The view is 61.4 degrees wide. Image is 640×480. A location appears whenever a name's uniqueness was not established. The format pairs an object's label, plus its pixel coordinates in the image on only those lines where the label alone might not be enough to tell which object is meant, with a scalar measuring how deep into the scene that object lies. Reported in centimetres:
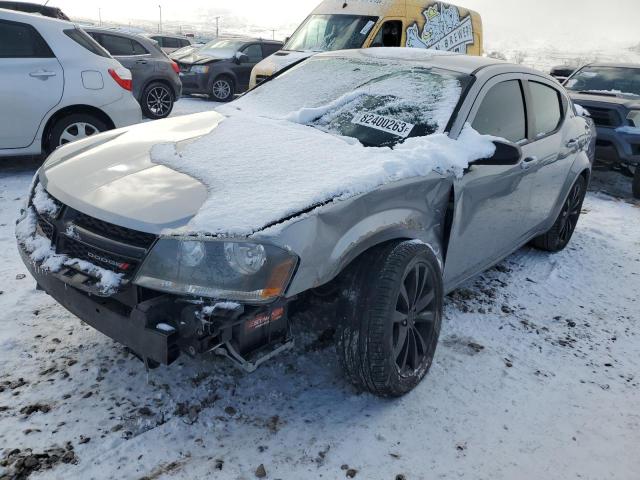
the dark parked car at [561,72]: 1076
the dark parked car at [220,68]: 1266
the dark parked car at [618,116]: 696
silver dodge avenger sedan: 196
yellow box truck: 903
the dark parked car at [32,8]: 759
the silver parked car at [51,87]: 515
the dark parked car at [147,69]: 931
